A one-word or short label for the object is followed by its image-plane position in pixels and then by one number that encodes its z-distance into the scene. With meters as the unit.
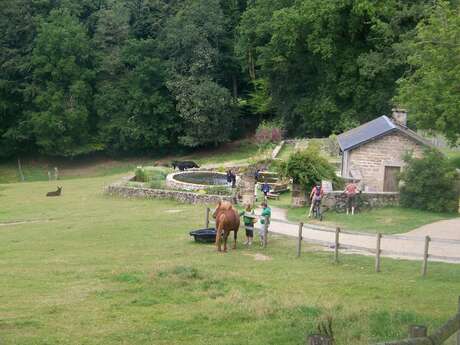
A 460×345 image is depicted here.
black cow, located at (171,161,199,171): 52.88
